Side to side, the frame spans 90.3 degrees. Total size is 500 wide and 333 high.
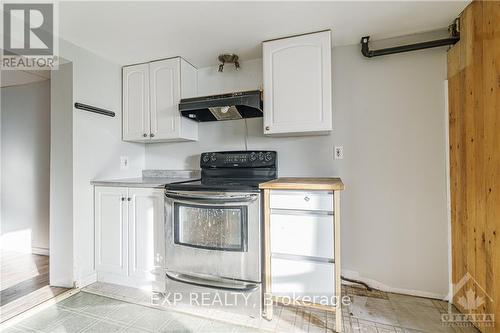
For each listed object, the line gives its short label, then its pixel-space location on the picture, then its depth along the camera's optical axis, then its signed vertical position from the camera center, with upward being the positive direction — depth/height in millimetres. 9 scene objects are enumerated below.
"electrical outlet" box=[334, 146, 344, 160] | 2160 +134
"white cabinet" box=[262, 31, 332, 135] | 1898 +653
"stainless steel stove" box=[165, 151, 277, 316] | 1693 -520
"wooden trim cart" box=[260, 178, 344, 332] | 1564 -499
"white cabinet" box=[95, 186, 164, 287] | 2039 -543
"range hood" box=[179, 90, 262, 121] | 1936 +518
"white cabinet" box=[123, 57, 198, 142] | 2375 +678
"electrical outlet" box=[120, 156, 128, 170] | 2561 +73
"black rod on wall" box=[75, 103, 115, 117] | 2107 +544
